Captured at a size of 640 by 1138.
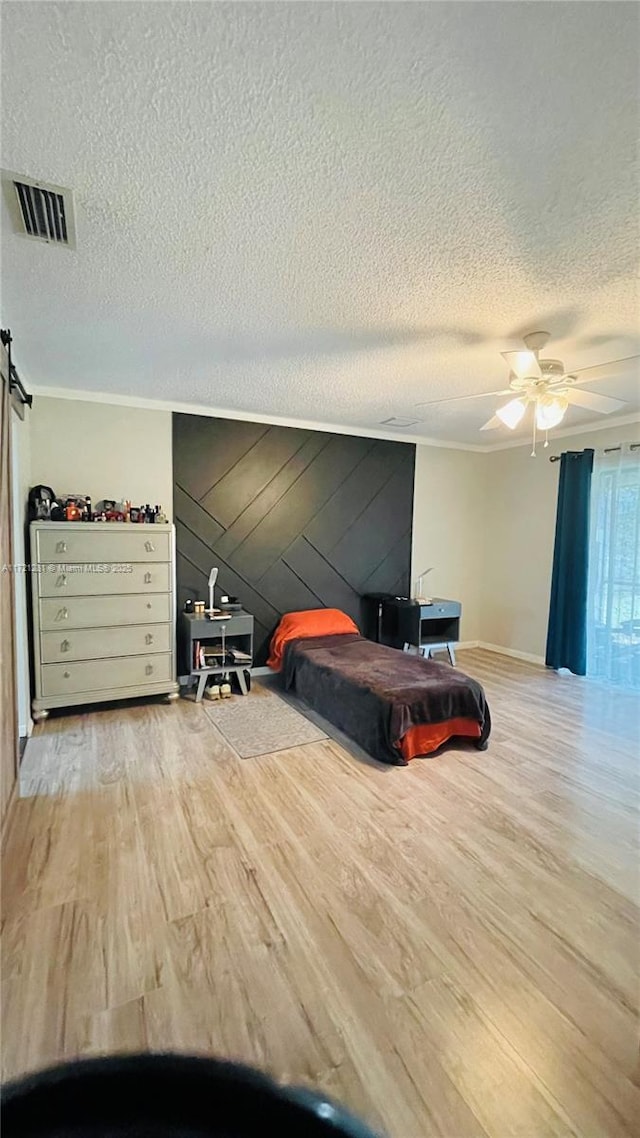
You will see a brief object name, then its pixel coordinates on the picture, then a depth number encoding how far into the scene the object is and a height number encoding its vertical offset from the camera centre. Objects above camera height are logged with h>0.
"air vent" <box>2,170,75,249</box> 1.54 +1.15
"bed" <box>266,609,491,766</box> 2.84 -1.05
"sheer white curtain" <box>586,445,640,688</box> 4.25 -0.23
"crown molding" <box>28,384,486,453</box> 3.71 +1.15
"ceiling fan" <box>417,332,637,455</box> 2.56 +0.94
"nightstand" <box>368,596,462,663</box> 4.86 -0.92
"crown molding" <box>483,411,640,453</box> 4.34 +1.19
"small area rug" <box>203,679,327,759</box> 3.03 -1.35
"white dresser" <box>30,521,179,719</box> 3.28 -0.58
